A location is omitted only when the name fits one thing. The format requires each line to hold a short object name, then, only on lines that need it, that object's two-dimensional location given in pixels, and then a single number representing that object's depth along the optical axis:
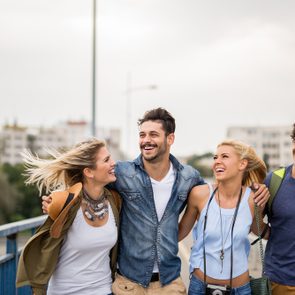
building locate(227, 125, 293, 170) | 149.75
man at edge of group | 4.52
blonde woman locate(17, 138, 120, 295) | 4.28
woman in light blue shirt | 4.42
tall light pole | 19.17
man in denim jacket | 4.60
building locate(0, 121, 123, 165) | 154.12
